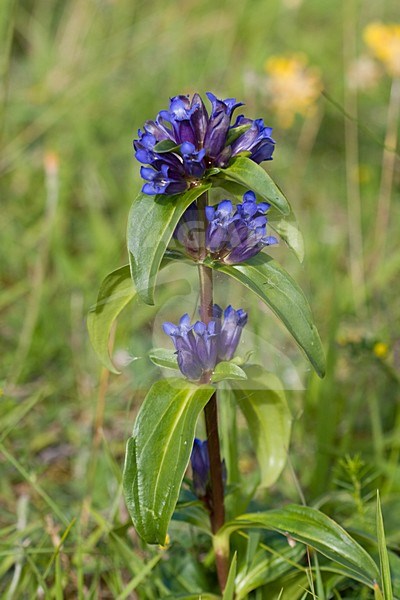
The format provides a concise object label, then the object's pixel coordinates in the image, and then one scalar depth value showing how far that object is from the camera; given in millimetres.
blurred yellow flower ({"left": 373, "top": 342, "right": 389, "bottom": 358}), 851
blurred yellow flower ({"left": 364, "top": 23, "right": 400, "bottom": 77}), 1198
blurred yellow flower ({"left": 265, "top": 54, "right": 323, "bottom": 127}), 1231
